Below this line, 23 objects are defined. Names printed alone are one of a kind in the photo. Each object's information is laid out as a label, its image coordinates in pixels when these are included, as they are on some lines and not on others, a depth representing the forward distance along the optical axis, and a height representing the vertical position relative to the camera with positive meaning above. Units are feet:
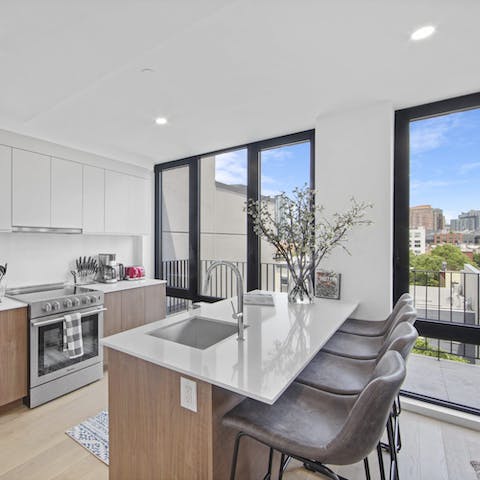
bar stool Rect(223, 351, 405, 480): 3.09 -2.38
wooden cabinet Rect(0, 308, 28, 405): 7.56 -3.05
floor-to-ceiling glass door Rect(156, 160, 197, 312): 13.00 +0.49
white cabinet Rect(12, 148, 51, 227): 9.02 +1.61
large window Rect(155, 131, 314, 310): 10.58 +1.33
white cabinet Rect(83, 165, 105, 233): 10.86 +1.54
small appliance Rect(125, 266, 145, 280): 12.48 -1.41
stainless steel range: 8.00 -2.98
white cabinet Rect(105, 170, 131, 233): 11.64 +1.55
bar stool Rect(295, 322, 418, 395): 4.06 -2.35
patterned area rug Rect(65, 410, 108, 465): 6.33 -4.53
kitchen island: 3.84 -2.20
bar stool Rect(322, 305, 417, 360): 5.45 -2.29
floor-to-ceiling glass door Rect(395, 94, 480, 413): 7.51 +0.01
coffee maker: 11.61 -1.12
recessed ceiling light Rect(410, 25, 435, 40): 5.14 +3.74
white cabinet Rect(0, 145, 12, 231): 8.71 +1.55
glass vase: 7.84 -1.27
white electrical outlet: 3.94 -2.10
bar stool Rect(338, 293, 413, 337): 6.43 -2.16
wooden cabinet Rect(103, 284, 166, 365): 10.21 -2.57
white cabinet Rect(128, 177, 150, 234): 12.63 +1.54
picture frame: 8.53 -1.28
